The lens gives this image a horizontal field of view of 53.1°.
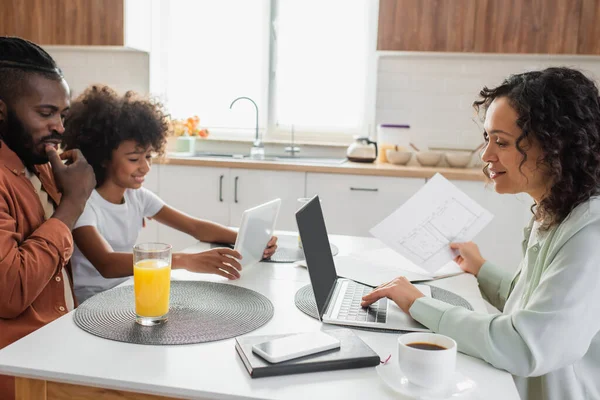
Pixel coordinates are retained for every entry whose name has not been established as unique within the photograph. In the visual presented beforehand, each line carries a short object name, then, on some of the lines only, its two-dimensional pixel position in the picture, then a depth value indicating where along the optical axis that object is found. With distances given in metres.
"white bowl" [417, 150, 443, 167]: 3.53
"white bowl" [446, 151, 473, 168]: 3.50
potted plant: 3.83
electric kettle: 3.57
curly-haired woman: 1.03
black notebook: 0.95
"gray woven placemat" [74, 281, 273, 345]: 1.10
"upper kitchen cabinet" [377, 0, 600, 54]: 3.26
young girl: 1.81
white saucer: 0.91
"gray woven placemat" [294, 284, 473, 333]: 1.29
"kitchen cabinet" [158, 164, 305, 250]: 3.41
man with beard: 1.27
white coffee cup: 0.91
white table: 0.91
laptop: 1.21
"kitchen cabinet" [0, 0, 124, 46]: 3.63
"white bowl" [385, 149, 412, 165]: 3.54
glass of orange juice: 1.16
